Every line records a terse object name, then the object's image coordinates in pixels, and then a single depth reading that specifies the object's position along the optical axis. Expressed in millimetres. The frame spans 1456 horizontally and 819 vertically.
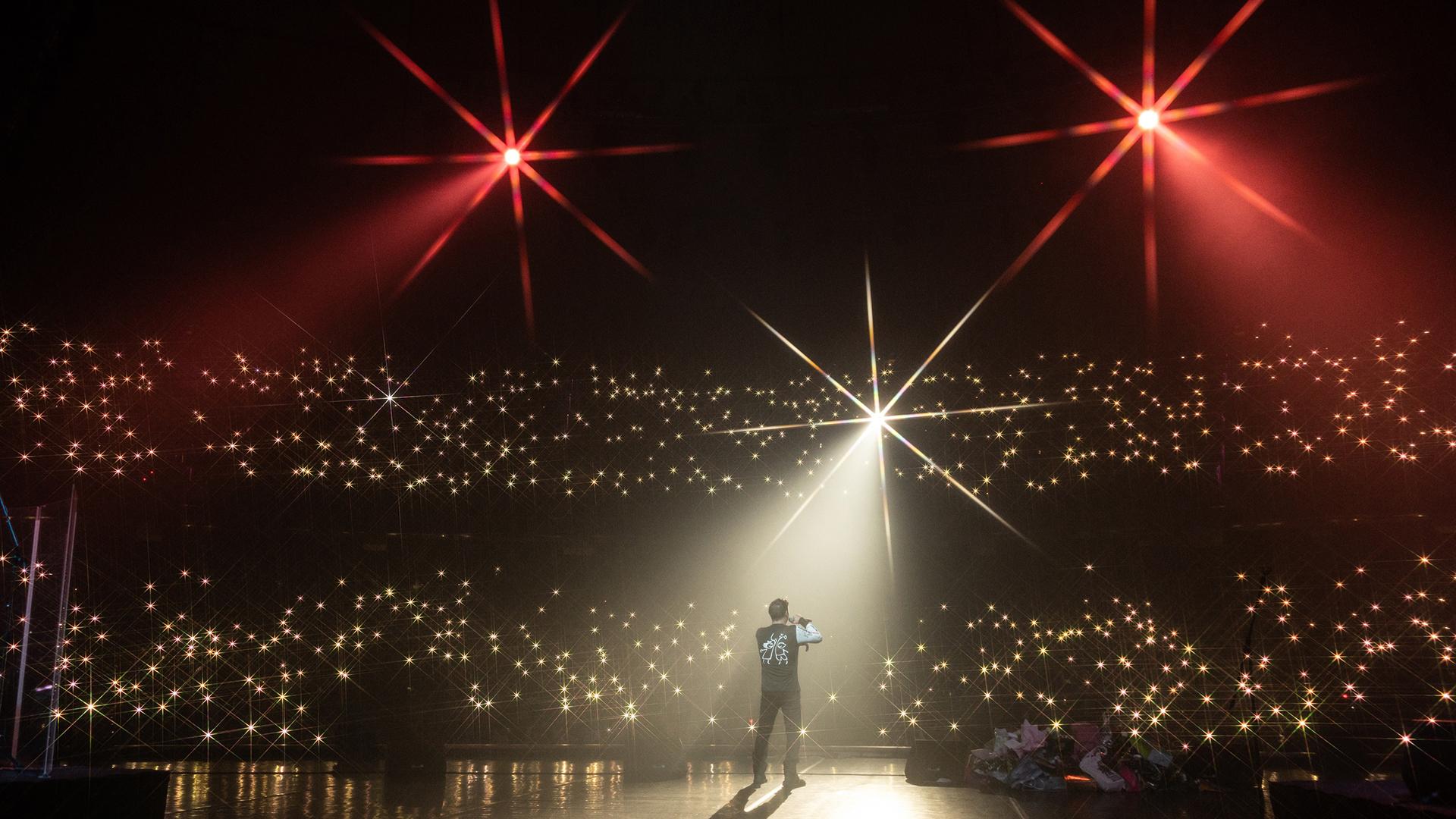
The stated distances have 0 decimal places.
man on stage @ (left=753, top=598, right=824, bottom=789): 6023
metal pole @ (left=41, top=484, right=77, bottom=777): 4659
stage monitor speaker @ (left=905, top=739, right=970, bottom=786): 6141
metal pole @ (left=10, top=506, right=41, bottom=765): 4748
